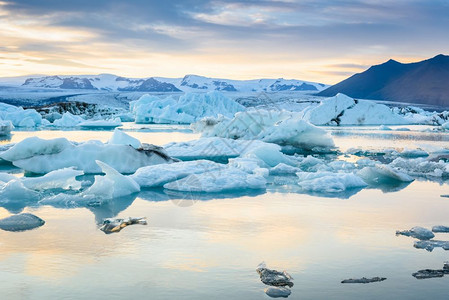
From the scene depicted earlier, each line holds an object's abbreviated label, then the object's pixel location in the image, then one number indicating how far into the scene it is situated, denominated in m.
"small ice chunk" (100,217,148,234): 5.10
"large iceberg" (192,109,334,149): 15.32
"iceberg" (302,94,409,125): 33.94
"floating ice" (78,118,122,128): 29.56
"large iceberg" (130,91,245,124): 38.44
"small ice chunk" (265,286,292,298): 3.34
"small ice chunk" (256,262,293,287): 3.56
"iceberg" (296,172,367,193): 7.89
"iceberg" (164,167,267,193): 7.69
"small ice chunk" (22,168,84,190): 7.45
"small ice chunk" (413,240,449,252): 4.52
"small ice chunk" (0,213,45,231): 5.18
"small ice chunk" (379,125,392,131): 29.84
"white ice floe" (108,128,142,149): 12.21
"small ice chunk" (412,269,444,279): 3.76
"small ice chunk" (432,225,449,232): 5.23
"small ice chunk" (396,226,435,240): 4.96
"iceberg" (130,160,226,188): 8.06
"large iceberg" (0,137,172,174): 9.76
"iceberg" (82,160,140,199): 6.88
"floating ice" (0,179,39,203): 6.68
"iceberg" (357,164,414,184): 9.06
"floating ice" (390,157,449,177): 10.03
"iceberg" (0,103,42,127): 31.47
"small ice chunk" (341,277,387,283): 3.63
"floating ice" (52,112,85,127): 32.09
